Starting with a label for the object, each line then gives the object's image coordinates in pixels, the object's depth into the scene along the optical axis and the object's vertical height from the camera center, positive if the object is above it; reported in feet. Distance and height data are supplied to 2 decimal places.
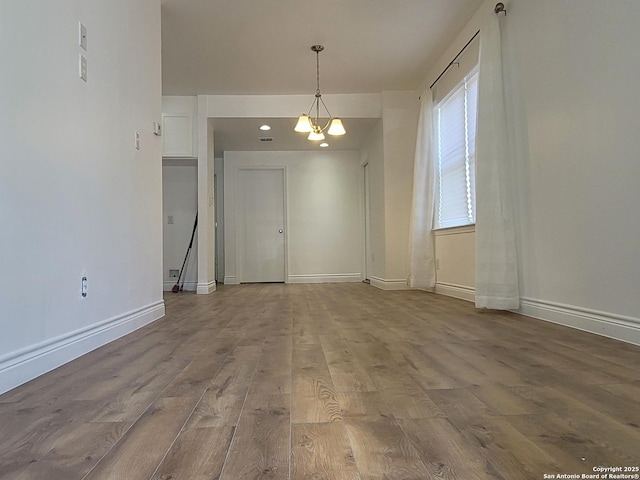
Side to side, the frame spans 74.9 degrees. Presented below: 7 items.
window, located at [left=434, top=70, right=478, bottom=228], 12.65 +3.17
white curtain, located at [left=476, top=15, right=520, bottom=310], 9.70 +1.33
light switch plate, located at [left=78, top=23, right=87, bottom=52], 6.65 +3.54
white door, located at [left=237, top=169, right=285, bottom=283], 23.02 +1.67
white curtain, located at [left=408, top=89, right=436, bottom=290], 15.51 +1.59
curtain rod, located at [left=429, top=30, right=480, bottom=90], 11.86 +6.07
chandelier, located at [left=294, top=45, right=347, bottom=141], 13.60 +4.20
